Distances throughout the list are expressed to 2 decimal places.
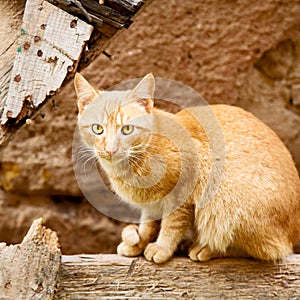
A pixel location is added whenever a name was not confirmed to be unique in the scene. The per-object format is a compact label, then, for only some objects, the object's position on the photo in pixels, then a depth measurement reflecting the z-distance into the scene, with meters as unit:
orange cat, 1.91
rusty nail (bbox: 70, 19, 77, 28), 1.81
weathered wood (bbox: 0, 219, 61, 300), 1.85
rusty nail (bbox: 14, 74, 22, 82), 1.82
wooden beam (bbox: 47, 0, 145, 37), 1.80
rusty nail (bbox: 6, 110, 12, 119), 1.82
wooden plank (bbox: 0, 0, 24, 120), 1.84
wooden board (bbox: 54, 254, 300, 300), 1.89
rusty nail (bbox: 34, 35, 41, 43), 1.82
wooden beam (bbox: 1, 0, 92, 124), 1.81
